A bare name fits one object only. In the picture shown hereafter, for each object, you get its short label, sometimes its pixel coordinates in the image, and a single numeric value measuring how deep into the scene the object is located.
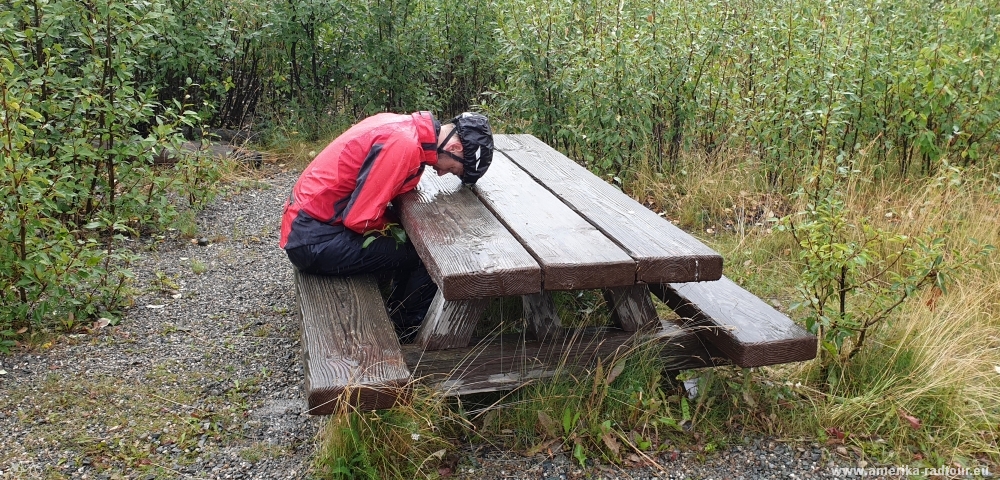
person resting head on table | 3.20
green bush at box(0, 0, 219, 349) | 3.57
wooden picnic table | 2.52
